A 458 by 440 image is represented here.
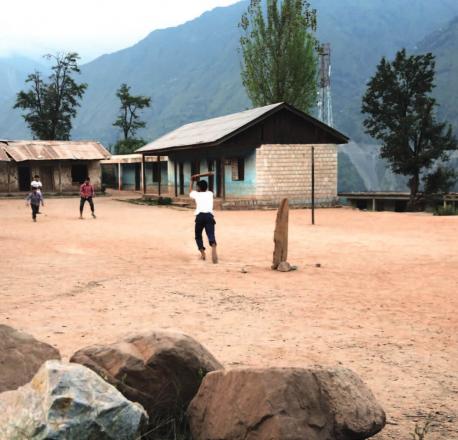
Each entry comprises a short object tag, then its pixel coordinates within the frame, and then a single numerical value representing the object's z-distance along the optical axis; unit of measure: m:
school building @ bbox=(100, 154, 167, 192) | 41.72
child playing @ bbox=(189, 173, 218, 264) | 10.68
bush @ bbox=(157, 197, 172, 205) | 29.62
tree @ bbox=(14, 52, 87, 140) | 50.56
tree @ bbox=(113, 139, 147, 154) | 55.31
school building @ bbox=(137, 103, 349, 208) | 26.17
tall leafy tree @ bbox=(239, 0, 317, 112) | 35.62
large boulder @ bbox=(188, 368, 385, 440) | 2.88
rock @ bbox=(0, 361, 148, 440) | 2.54
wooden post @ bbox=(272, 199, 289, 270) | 10.01
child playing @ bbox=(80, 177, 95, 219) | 19.89
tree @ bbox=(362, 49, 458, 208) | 26.92
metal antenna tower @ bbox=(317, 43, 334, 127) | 39.60
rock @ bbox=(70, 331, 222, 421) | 3.41
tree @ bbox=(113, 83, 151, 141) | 56.38
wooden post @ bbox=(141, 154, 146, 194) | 34.56
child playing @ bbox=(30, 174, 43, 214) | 20.14
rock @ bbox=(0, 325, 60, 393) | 3.23
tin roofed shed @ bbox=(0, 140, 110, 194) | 36.80
